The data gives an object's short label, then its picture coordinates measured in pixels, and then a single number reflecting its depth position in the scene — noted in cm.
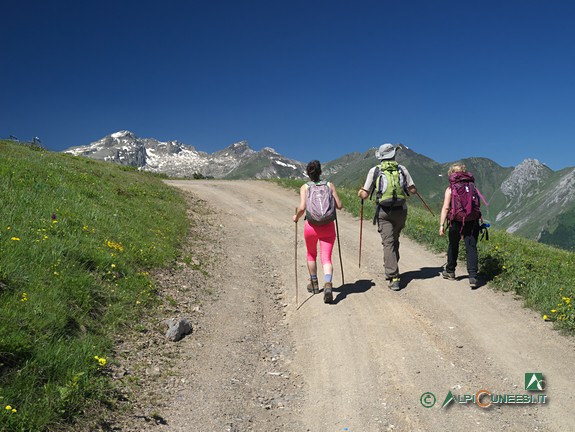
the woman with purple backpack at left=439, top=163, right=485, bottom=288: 1067
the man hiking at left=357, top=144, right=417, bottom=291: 1066
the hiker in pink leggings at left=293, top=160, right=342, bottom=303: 976
